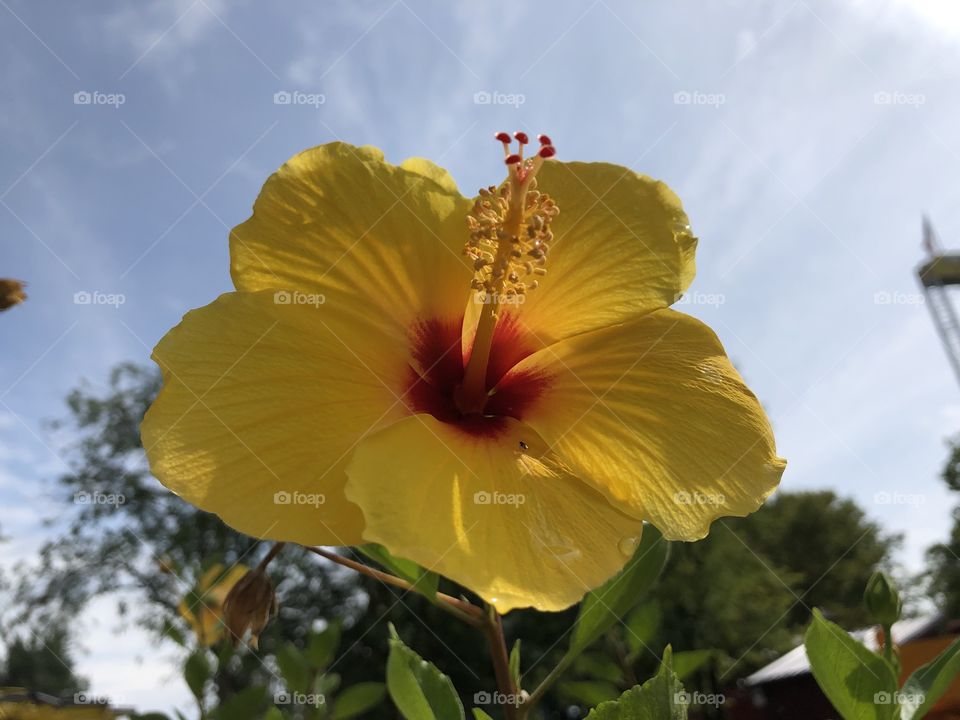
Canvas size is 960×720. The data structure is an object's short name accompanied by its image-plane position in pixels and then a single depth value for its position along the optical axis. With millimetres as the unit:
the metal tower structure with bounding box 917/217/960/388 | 18031
